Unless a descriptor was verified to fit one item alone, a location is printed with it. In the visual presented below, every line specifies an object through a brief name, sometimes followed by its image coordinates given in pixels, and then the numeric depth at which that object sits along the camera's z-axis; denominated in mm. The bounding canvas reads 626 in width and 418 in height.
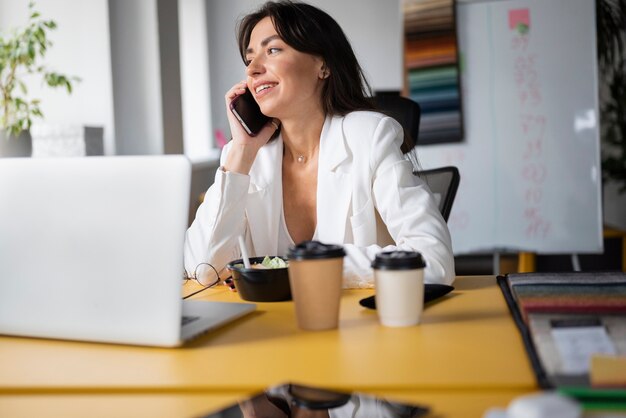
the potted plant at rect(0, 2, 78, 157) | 3012
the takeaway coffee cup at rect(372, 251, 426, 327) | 1047
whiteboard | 4062
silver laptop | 962
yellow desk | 812
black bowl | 1273
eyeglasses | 1602
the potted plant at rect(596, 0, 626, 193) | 4316
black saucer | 1208
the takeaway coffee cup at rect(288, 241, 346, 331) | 1026
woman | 1733
